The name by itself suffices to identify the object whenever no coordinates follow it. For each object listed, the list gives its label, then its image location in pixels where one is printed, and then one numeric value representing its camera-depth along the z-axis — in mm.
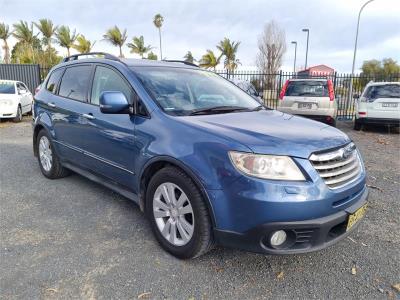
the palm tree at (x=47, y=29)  34031
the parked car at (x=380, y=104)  9695
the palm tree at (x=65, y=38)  34656
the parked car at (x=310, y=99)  9750
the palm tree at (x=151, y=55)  38916
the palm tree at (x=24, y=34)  34625
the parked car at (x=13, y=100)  11289
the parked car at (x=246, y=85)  12216
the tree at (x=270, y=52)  31500
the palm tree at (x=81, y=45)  34719
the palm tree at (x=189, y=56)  42281
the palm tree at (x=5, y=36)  33781
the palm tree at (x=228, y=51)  36172
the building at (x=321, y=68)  49544
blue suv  2346
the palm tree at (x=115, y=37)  37844
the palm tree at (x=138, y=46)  40344
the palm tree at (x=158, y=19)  44094
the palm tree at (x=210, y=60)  35969
